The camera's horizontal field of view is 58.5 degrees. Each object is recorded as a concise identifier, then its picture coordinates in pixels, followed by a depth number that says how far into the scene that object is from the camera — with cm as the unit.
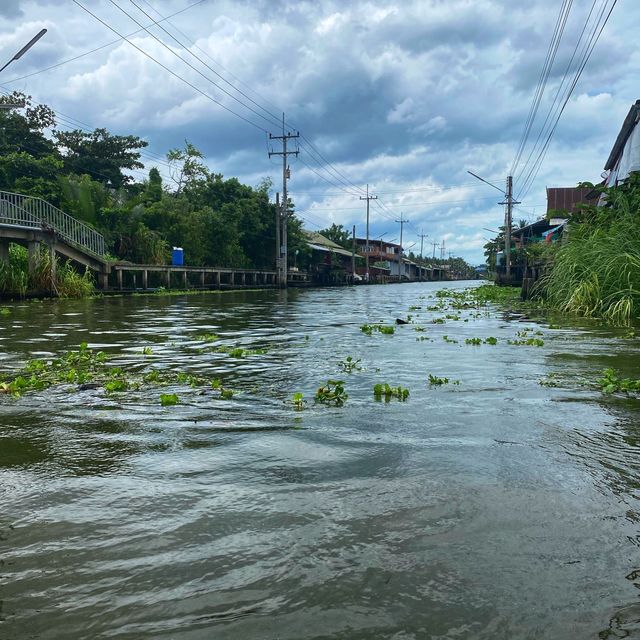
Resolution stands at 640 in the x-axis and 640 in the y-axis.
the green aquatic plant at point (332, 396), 491
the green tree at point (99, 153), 4159
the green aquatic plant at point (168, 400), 483
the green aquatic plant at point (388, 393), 509
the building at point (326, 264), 5975
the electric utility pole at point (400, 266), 9638
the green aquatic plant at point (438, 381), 568
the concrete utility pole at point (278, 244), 4400
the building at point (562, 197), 4527
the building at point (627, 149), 1905
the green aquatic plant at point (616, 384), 527
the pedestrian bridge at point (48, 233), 2106
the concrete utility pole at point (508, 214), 4378
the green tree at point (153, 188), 3596
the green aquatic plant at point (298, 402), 473
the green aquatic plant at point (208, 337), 966
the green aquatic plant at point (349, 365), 662
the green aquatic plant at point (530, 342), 872
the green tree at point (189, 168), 4438
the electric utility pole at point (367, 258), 7561
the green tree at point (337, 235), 8331
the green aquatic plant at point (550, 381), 561
